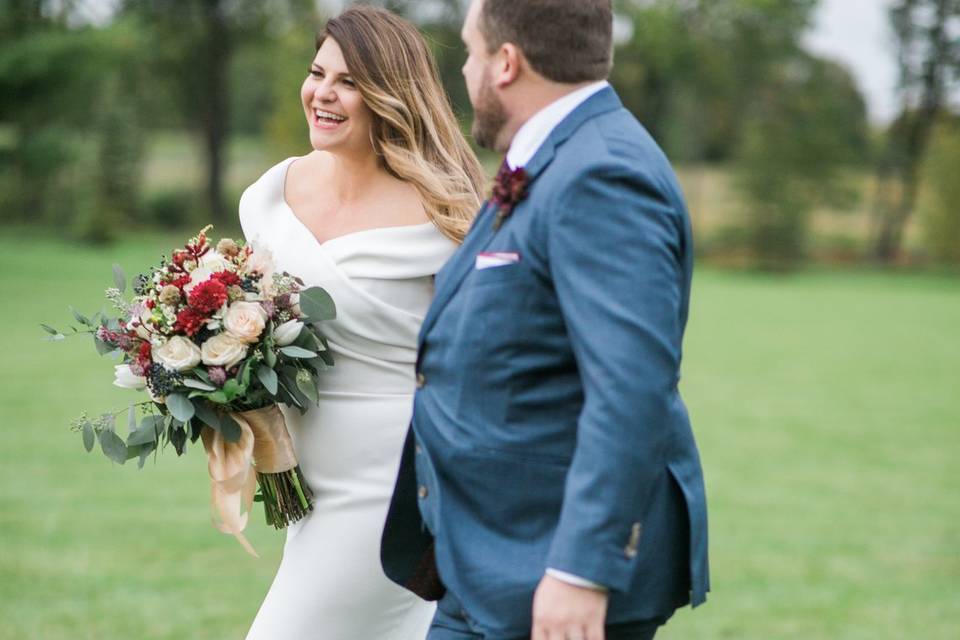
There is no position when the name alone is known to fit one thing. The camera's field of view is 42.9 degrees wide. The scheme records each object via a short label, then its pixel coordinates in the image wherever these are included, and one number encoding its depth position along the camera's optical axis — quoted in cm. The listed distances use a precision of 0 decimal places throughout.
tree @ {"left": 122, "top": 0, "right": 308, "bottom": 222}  4800
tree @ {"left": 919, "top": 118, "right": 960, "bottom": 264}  4385
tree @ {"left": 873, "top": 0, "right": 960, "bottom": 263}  5059
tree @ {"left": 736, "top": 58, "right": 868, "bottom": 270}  4397
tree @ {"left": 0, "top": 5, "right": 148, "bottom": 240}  3094
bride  366
